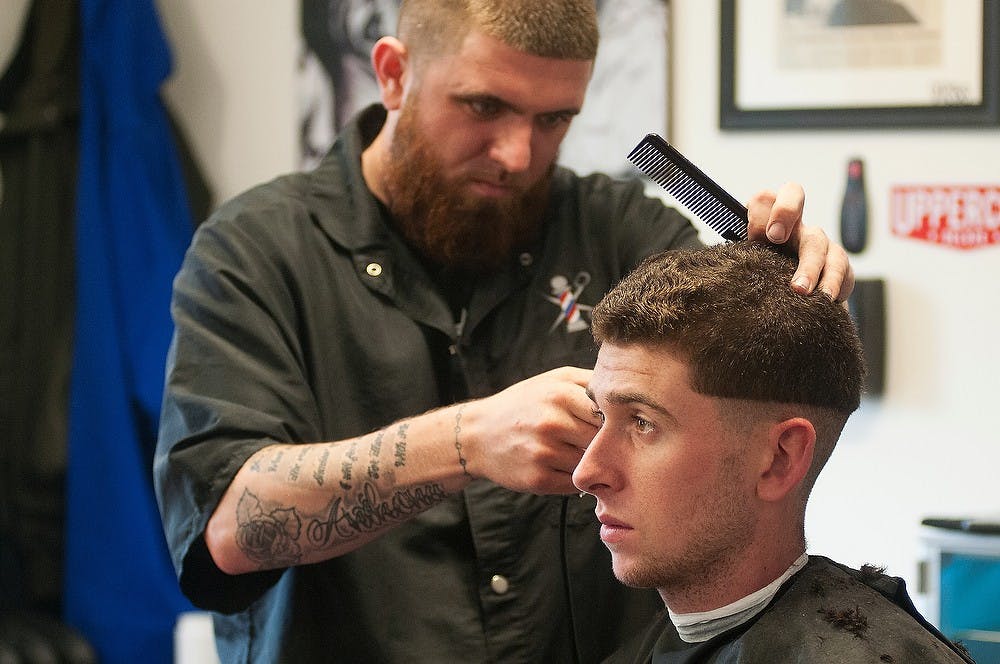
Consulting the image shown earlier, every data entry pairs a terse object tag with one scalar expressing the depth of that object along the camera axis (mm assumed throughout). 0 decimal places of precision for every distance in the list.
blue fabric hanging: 3234
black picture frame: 2787
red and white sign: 2820
